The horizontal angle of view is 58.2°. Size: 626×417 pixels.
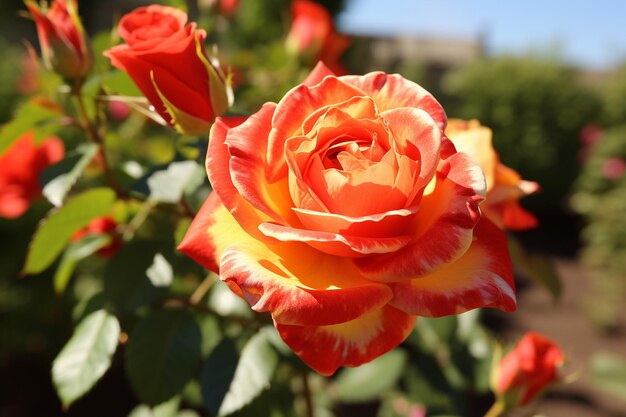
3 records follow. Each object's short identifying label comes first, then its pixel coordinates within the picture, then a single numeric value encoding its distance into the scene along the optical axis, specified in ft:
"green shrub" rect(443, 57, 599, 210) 19.94
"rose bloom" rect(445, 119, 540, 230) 1.73
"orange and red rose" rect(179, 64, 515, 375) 1.15
